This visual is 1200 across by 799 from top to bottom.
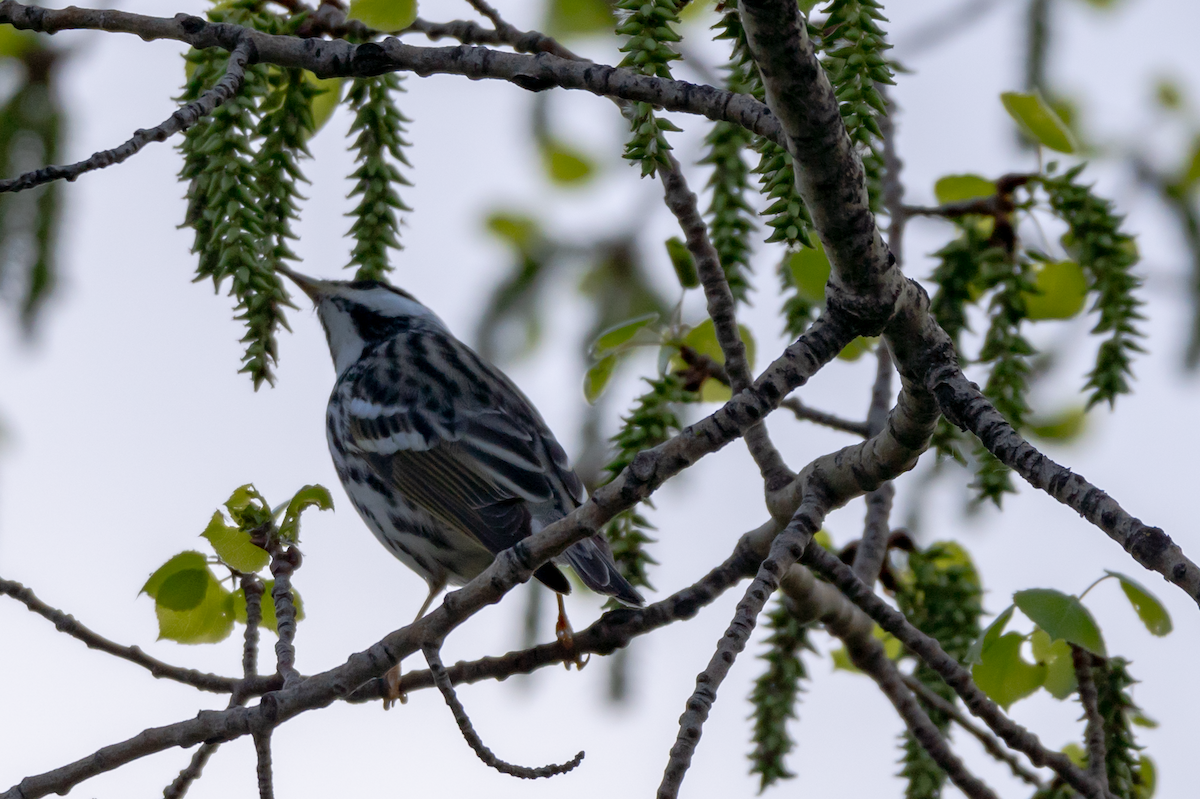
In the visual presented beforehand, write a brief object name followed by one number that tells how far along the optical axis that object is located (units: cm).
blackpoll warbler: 627
